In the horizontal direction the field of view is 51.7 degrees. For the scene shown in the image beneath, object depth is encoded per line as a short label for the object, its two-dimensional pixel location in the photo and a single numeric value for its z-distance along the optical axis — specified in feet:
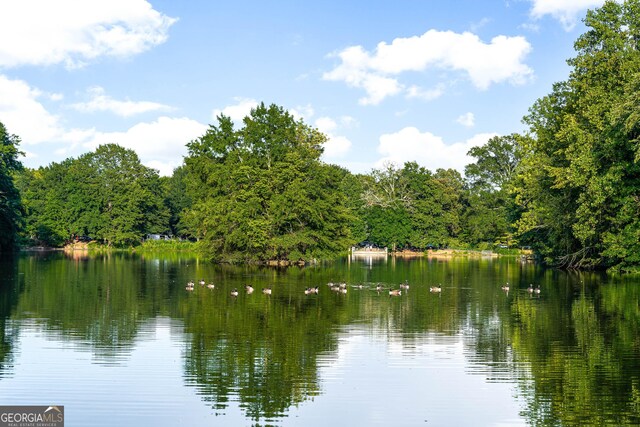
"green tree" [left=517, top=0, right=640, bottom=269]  158.20
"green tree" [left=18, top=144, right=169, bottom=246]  374.43
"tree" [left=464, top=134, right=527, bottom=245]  364.58
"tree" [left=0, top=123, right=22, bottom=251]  255.91
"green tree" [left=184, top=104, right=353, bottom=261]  213.87
